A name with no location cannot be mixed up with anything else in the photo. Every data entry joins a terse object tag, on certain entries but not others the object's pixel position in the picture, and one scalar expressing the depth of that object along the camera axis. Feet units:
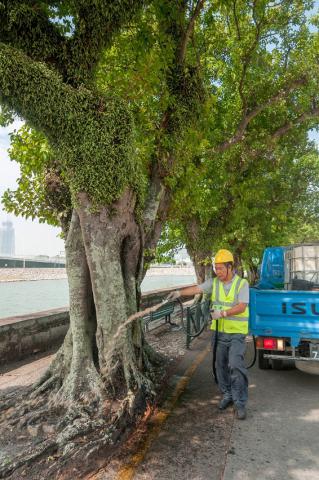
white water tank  29.66
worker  16.99
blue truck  20.39
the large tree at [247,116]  36.19
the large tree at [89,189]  15.28
